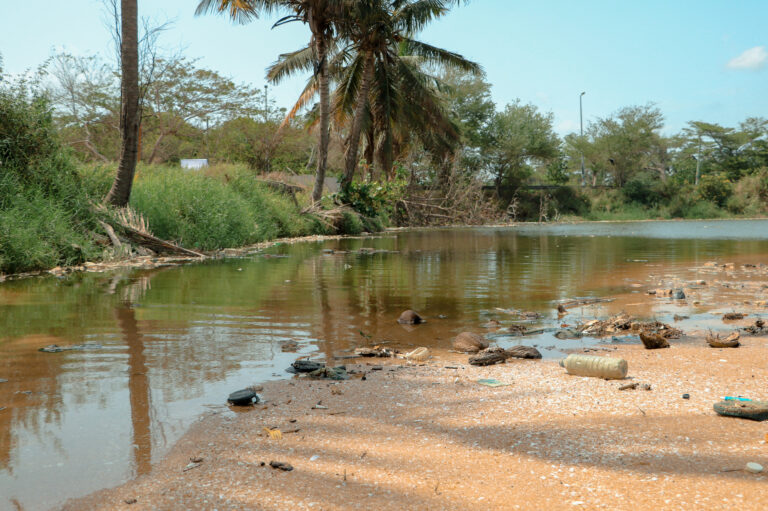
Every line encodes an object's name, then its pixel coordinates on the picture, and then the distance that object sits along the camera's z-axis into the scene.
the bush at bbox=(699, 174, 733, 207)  48.97
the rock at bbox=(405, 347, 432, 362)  4.81
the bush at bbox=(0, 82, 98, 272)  10.82
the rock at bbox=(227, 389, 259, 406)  3.56
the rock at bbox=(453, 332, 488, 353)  5.08
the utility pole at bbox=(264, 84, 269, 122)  39.06
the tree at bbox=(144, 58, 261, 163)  34.38
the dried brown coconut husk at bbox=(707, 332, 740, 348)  4.90
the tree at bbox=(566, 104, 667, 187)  50.38
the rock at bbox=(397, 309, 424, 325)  6.35
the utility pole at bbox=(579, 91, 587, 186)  51.97
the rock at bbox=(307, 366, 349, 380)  4.18
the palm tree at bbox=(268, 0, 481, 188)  22.17
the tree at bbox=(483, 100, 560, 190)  44.31
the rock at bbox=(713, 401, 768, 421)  3.12
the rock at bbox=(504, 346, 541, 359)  4.82
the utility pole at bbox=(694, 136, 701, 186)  55.29
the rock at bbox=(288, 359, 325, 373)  4.36
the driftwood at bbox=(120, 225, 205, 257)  13.20
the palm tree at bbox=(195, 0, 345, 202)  19.00
